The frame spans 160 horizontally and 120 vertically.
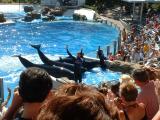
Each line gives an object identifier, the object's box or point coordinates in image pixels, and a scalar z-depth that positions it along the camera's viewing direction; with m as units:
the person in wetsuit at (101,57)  17.50
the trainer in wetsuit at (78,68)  14.70
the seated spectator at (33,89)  2.56
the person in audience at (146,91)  4.15
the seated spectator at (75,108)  1.62
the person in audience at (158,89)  3.21
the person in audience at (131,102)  3.69
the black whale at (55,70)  15.35
